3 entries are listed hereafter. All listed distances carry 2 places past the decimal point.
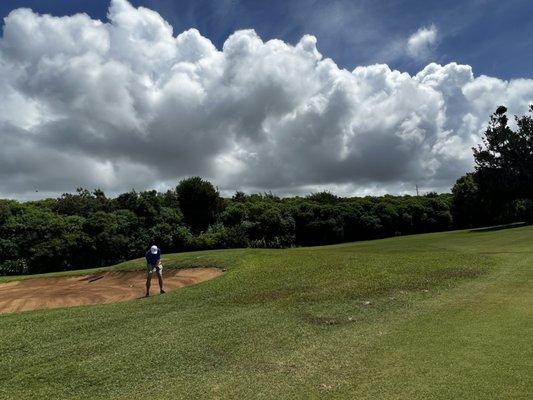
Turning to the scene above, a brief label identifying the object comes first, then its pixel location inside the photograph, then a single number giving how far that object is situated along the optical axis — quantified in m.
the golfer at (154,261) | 20.23
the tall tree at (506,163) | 70.94
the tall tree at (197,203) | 70.25
